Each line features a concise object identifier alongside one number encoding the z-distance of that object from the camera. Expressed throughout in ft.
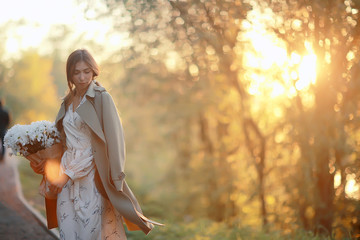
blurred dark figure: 43.06
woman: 13.48
